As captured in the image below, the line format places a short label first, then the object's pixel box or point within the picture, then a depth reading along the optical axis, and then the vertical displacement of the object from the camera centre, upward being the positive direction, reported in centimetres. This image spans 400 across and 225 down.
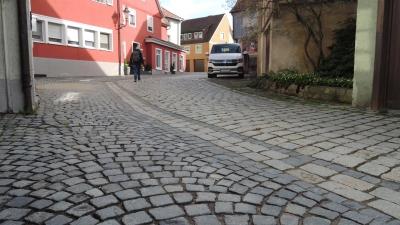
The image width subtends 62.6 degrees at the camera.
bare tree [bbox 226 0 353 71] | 1160 +226
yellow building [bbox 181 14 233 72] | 5644 +661
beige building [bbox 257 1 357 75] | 1182 +152
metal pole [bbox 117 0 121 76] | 2566 +310
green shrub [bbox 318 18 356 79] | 960 +59
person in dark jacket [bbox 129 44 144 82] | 1577 +68
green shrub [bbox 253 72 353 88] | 853 -16
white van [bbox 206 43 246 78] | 1848 +65
